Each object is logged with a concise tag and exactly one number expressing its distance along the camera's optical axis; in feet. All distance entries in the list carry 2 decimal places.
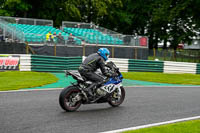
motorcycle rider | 27.35
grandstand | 79.98
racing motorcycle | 26.00
